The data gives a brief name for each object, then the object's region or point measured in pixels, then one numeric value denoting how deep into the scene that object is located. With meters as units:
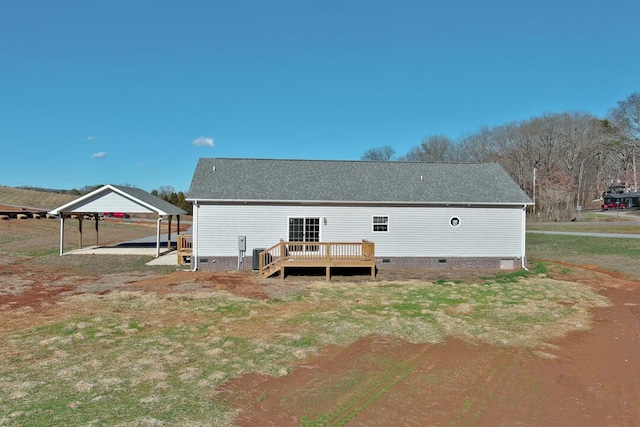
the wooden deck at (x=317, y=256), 15.82
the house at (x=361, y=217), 17.30
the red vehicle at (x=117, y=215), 60.66
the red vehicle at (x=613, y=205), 60.13
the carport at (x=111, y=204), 20.77
